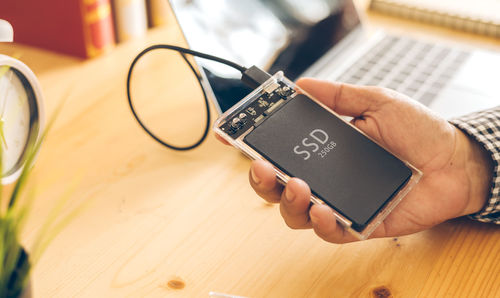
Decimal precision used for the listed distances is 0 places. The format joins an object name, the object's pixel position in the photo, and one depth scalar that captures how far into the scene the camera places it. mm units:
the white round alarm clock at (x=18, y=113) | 438
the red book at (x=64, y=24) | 706
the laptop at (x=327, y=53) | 575
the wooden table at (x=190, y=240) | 431
